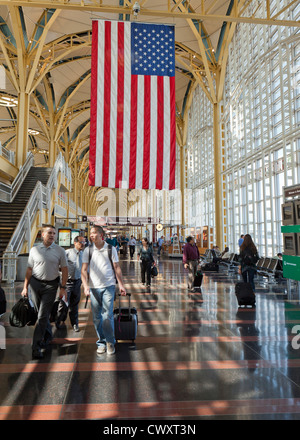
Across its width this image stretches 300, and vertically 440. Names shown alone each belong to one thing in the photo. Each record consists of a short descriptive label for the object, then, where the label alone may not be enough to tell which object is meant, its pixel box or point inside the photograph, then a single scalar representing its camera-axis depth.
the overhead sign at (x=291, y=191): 8.84
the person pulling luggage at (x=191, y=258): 9.54
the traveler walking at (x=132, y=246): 26.99
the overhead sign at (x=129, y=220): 34.12
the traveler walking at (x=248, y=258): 8.31
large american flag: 9.08
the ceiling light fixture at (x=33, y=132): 43.59
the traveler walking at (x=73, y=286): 5.61
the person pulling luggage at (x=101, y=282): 4.31
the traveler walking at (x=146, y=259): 10.49
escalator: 13.00
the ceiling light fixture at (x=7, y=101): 29.02
